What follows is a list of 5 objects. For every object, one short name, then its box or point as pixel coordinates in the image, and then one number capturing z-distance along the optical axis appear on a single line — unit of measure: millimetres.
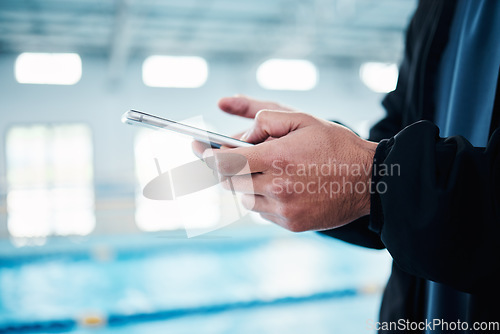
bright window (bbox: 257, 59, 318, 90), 7398
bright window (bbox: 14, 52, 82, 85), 6164
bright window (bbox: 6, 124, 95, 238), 5847
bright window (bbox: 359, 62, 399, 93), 7992
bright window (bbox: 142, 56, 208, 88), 6816
